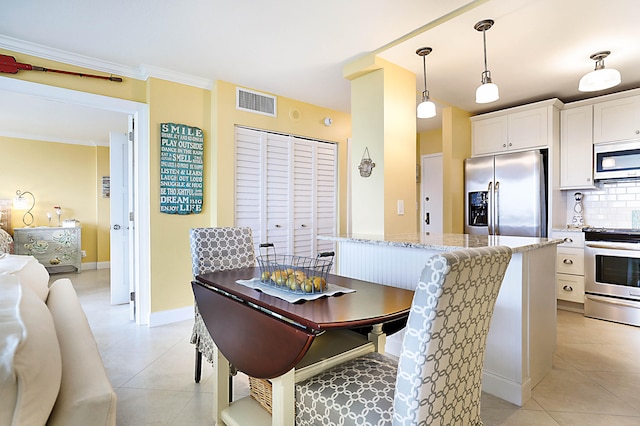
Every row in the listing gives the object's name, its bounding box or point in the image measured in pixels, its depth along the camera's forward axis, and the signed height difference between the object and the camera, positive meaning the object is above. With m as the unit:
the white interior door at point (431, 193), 5.22 +0.29
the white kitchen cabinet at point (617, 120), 3.25 +0.92
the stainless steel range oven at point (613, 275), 3.03 -0.61
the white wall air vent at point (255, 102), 3.44 +1.18
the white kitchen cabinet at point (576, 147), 3.53 +0.69
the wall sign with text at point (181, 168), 3.12 +0.43
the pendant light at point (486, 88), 2.15 +0.81
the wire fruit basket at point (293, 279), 1.41 -0.30
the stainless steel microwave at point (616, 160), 3.25 +0.51
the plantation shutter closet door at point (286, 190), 3.52 +0.26
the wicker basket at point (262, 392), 1.56 -0.89
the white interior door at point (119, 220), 3.86 -0.09
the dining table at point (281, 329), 1.10 -0.44
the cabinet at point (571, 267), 3.39 -0.59
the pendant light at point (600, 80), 2.30 +0.92
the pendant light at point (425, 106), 2.51 +0.80
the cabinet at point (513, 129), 3.61 +0.95
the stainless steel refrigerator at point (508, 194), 3.55 +0.19
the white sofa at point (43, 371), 0.64 -0.37
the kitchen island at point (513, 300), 1.84 -0.52
